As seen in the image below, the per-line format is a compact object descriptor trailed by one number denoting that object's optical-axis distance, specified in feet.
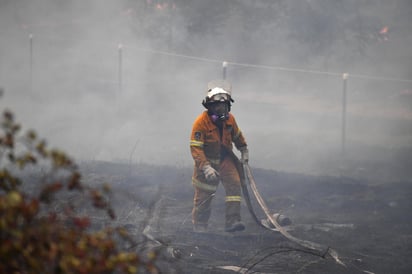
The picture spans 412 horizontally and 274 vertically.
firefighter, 66.37
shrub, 29.72
